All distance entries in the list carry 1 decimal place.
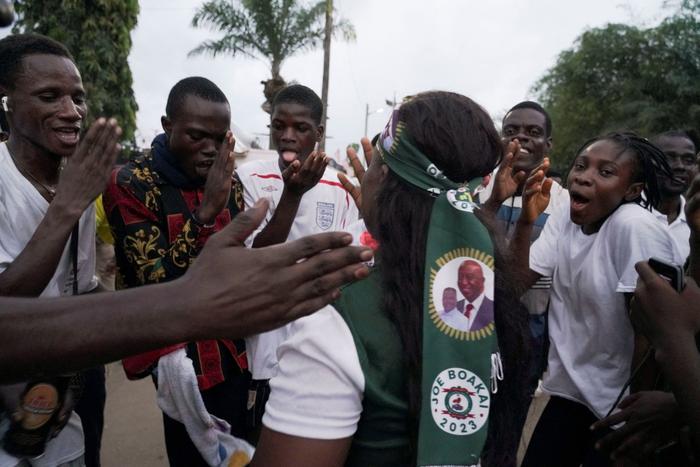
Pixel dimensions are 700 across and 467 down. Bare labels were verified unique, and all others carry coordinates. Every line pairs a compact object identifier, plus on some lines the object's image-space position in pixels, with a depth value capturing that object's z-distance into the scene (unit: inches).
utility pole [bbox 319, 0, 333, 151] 597.6
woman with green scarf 44.1
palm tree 576.7
